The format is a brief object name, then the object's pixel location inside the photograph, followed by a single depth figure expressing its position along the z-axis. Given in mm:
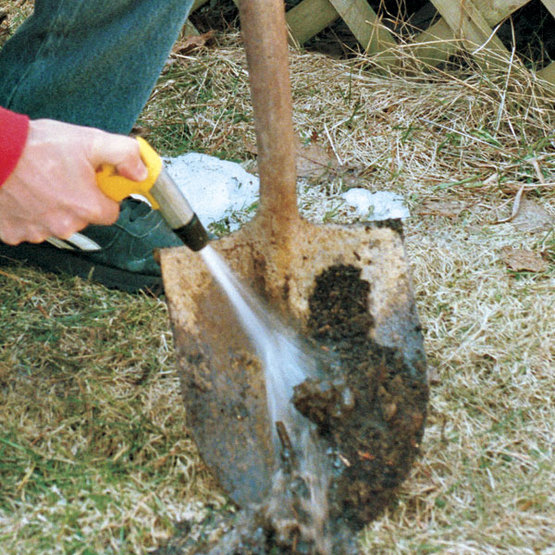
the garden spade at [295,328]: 1665
